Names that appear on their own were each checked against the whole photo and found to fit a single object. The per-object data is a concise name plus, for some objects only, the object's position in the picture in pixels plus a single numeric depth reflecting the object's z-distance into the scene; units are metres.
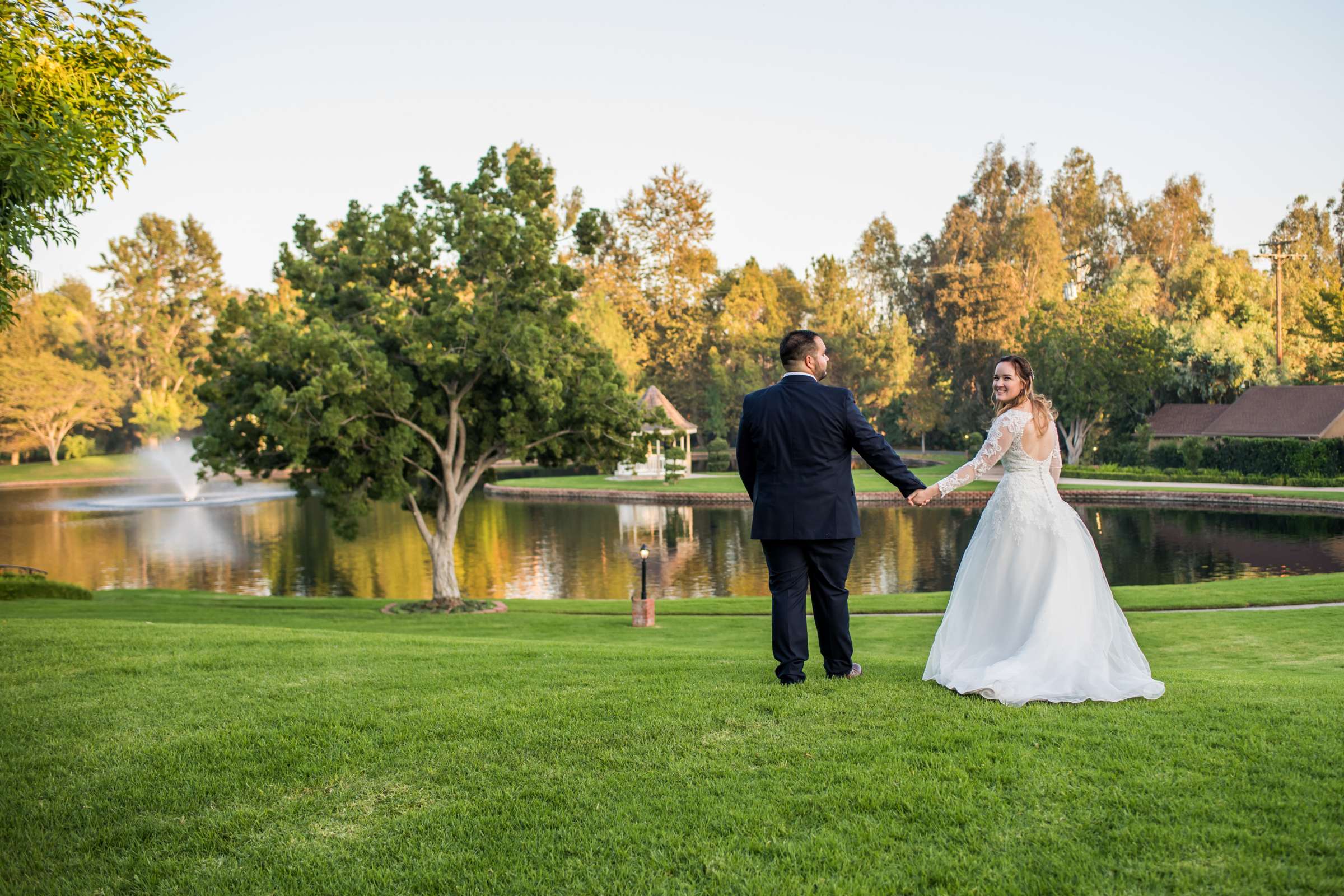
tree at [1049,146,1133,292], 78.94
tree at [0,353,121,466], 74.31
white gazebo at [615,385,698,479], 57.88
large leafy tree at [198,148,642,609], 18.50
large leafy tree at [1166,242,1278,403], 53.28
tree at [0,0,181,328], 7.68
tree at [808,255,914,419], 67.75
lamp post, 17.06
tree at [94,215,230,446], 85.44
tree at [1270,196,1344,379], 54.78
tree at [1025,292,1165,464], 53.75
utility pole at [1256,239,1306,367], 50.78
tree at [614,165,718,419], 75.88
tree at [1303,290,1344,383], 48.97
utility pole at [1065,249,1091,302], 80.31
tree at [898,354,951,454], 69.38
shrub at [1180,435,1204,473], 48.34
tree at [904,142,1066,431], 67.81
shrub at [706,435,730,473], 65.19
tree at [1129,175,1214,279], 79.12
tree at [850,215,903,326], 85.19
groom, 6.29
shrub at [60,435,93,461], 80.25
